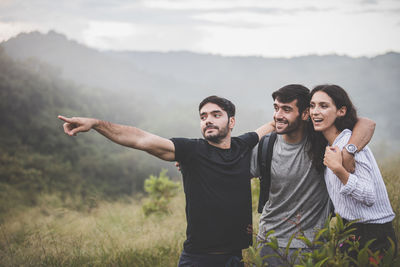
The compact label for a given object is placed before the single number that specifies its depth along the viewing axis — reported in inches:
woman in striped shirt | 83.4
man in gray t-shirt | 100.2
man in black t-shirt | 93.6
